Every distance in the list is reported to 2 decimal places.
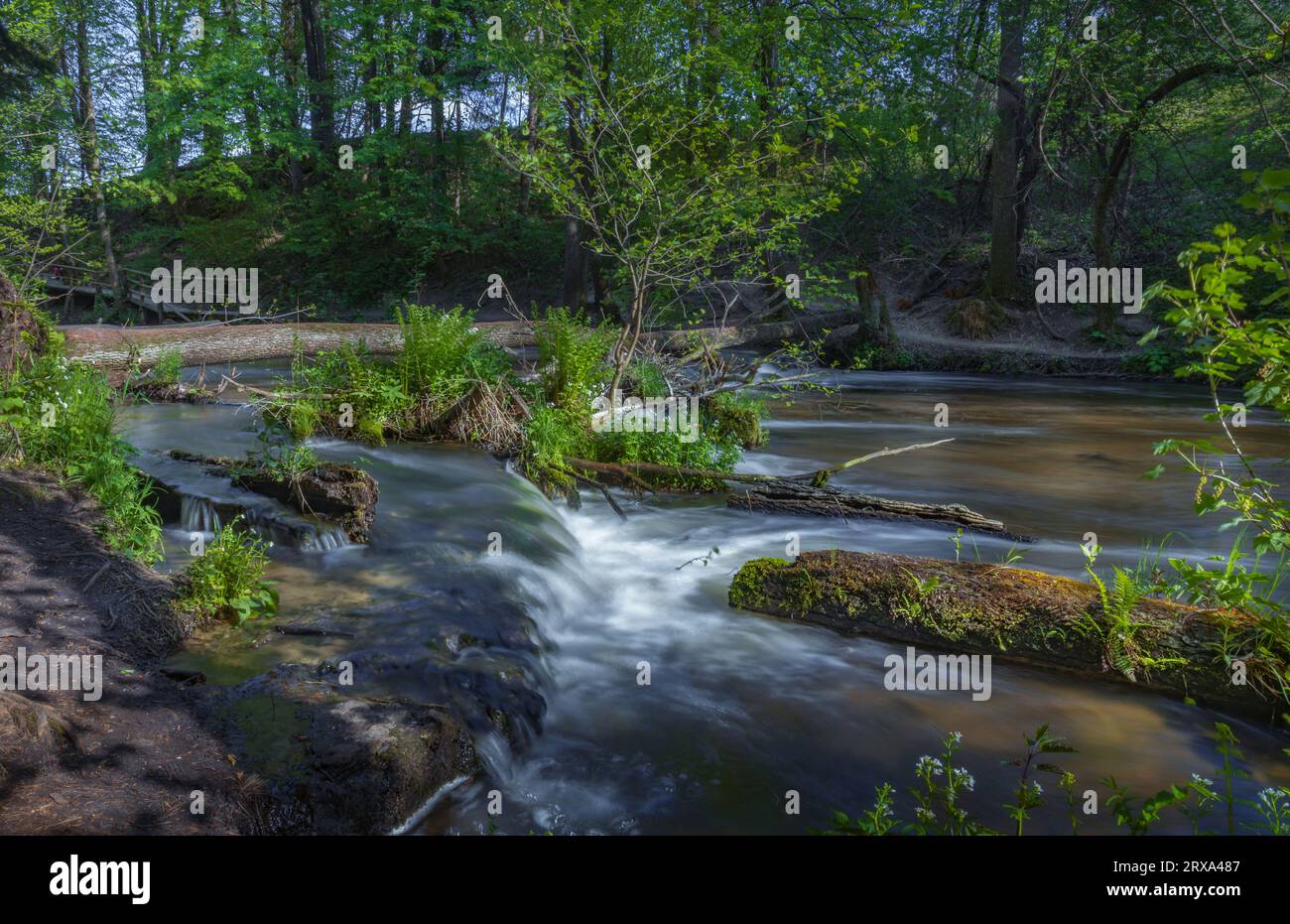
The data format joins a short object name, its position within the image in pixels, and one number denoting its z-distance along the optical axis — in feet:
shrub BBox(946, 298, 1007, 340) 70.33
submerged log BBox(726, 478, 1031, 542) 25.45
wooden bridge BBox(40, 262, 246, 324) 81.58
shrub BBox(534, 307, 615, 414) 32.01
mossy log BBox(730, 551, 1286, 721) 14.43
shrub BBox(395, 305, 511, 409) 31.07
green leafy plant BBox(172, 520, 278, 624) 16.33
